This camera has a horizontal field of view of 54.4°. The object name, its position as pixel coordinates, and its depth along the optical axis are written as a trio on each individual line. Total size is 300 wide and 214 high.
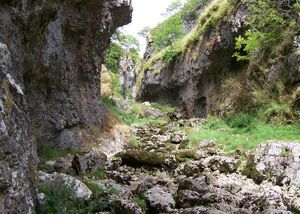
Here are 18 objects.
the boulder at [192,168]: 7.80
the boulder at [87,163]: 6.63
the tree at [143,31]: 43.00
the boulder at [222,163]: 7.90
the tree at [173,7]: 32.31
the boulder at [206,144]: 10.28
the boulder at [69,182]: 4.84
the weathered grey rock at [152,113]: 19.26
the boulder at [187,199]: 5.49
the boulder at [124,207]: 4.76
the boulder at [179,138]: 11.01
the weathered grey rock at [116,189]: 5.42
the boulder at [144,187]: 5.93
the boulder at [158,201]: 5.27
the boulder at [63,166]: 6.44
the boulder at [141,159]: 8.11
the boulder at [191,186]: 6.03
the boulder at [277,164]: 6.82
